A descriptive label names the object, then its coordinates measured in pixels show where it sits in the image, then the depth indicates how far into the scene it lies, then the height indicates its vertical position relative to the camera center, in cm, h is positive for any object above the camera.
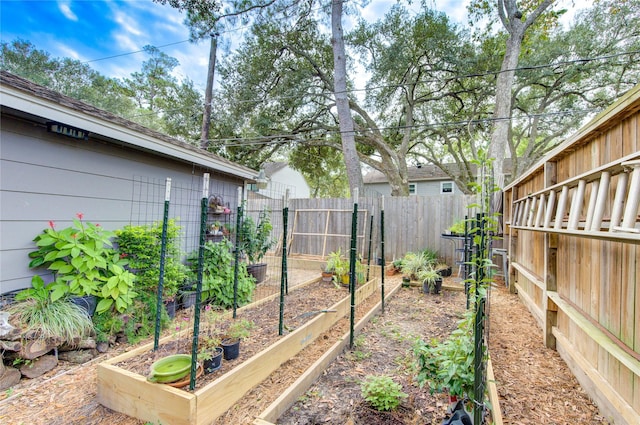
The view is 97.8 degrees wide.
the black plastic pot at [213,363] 214 -114
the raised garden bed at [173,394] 175 -122
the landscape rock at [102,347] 277 -135
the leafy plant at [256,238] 495 -37
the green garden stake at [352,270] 309 -55
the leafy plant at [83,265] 269 -55
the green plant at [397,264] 682 -100
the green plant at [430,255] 634 -73
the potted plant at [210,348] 213 -106
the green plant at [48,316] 240 -95
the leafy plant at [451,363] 168 -88
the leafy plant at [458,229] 543 -6
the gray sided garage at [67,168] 262 +49
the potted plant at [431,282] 520 -108
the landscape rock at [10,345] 223 -112
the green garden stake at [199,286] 185 -51
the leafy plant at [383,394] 196 -122
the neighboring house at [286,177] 1889 +309
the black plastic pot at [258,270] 502 -96
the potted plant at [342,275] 494 -96
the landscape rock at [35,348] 233 -119
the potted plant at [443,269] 618 -98
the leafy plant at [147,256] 329 -51
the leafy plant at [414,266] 583 -88
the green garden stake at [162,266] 240 -46
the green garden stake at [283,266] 280 -52
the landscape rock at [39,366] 234 -135
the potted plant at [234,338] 236 -108
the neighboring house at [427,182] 1622 +259
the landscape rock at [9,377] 220 -136
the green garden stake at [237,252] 311 -40
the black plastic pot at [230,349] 235 -112
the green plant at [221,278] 363 -83
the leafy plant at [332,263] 521 -80
